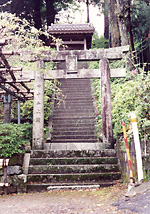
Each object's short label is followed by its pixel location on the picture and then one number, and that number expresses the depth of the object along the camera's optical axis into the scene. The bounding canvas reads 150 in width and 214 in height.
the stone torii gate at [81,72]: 7.75
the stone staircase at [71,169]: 6.11
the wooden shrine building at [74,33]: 17.34
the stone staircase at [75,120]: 9.00
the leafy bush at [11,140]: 6.18
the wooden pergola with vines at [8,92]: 5.88
